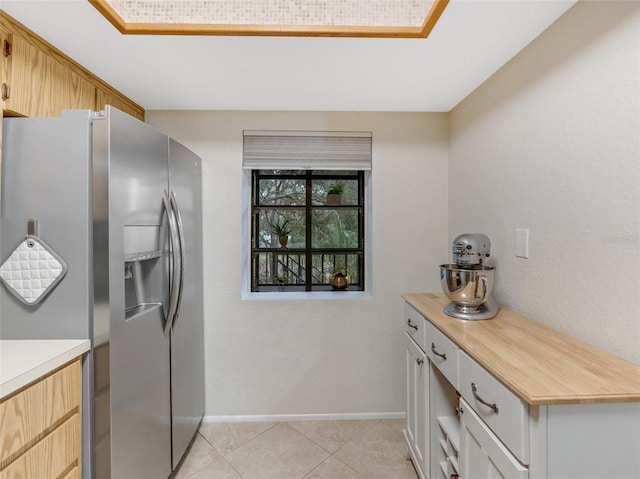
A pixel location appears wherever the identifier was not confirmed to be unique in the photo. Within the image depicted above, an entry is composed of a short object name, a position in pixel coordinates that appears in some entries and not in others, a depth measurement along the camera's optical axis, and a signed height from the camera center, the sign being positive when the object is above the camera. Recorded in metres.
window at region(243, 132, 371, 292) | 2.67 +0.08
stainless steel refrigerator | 1.25 -0.01
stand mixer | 1.45 -0.18
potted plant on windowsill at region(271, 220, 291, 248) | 2.67 +0.07
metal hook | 1.25 +0.05
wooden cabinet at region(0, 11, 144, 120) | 1.27 +0.71
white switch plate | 1.52 -0.02
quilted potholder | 1.24 -0.11
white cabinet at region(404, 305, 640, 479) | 0.82 -0.52
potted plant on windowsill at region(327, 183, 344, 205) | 2.67 +0.35
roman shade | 2.34 +0.63
